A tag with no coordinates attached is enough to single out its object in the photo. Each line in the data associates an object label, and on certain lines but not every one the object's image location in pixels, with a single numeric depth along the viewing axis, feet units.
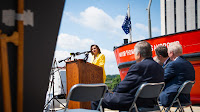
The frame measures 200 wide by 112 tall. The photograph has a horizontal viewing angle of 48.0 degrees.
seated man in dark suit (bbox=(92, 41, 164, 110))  8.06
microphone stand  13.78
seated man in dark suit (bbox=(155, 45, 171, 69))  12.53
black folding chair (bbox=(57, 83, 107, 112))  6.11
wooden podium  12.56
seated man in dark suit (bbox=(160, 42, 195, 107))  10.17
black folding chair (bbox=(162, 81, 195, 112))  9.66
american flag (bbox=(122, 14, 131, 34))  38.32
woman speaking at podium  16.38
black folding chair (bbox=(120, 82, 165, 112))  7.70
